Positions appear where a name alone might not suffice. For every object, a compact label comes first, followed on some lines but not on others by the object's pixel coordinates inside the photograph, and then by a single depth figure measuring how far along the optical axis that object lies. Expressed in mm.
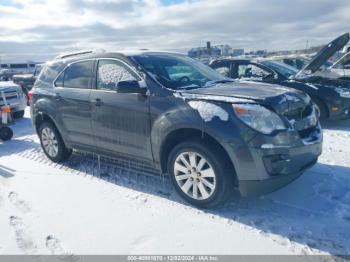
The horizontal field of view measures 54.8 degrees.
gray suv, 3398
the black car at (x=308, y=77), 7254
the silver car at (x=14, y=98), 10016
